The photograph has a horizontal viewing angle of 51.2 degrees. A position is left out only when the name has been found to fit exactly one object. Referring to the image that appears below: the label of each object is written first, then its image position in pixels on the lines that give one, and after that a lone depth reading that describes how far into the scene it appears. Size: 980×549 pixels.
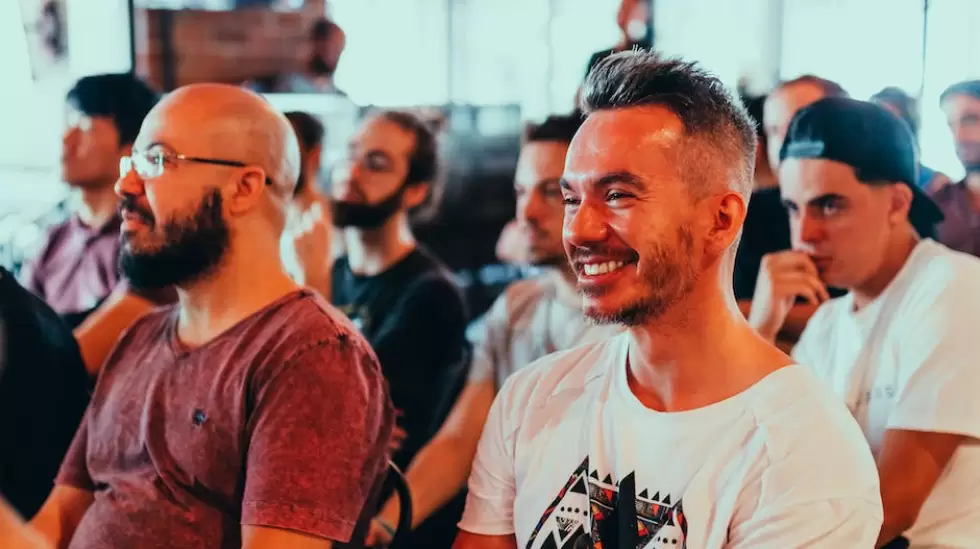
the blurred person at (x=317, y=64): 3.39
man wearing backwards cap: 1.63
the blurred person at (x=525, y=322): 2.32
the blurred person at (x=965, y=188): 2.55
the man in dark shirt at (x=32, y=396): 1.80
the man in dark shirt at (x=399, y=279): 2.51
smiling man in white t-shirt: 1.17
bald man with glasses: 1.45
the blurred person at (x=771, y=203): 2.32
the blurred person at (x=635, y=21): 3.20
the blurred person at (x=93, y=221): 2.41
